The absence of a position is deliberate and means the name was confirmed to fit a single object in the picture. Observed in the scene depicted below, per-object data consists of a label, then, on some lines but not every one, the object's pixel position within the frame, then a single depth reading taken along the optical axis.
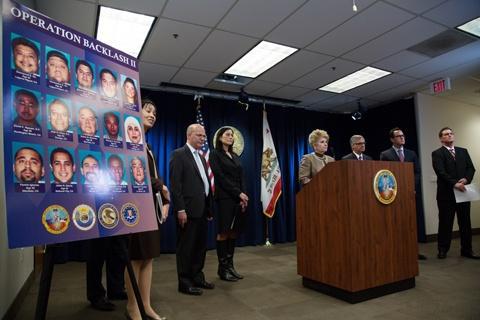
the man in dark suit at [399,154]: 3.83
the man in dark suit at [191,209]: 2.62
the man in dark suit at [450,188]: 3.79
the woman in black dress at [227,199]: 2.99
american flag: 4.97
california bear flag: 5.46
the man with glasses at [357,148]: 3.27
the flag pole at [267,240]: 5.50
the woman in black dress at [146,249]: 1.81
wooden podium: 2.25
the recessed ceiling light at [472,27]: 3.40
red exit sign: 4.92
